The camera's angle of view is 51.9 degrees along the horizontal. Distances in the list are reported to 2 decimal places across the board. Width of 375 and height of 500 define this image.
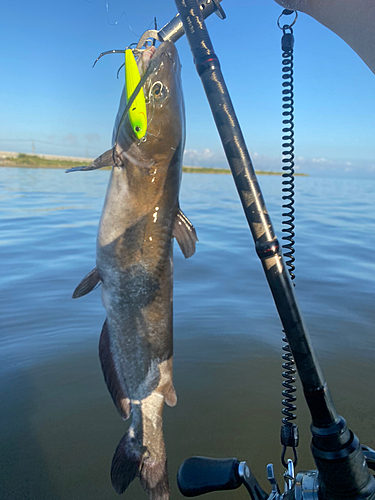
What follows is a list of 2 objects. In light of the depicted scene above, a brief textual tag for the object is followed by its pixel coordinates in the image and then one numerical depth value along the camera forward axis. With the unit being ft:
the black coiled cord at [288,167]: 1.27
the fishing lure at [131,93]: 1.07
